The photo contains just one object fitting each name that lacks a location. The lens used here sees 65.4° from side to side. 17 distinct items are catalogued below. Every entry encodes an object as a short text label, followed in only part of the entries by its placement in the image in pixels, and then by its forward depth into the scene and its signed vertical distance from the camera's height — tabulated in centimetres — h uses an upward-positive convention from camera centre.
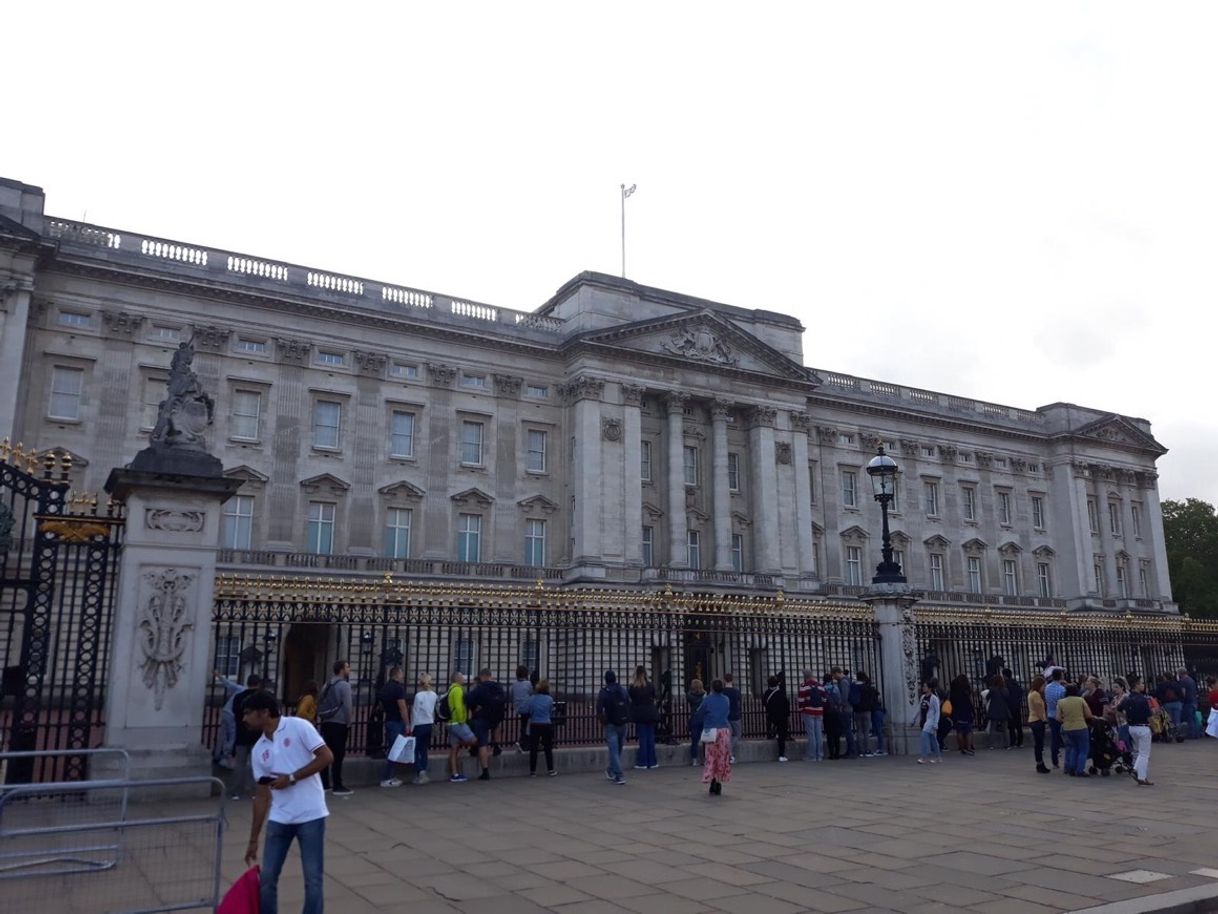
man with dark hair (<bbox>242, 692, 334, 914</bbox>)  625 -103
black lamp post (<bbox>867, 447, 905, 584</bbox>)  2089 +306
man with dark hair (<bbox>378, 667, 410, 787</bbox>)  1448 -113
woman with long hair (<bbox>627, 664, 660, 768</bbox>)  1653 -121
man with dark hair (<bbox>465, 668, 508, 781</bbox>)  1541 -120
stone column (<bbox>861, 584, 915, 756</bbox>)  2027 -72
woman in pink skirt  1385 -159
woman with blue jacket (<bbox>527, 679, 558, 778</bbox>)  1603 -144
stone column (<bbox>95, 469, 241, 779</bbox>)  1181 +20
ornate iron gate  1168 +45
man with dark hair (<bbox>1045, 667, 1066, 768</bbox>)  1780 -142
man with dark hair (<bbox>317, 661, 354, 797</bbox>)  1370 -116
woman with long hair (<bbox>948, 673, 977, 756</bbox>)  1994 -162
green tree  7425 +593
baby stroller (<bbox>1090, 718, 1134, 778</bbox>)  1677 -215
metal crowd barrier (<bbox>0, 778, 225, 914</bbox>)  673 -192
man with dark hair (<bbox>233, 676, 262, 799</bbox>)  1262 -159
